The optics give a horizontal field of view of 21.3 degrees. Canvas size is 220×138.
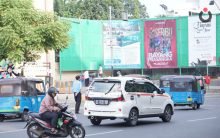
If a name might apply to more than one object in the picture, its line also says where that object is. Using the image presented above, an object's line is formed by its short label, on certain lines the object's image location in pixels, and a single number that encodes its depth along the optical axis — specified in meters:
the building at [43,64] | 46.15
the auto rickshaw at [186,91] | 30.58
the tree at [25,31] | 33.94
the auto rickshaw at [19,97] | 23.56
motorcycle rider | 15.20
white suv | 19.75
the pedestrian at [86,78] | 51.03
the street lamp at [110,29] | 62.14
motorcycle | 15.30
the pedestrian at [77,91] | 27.42
